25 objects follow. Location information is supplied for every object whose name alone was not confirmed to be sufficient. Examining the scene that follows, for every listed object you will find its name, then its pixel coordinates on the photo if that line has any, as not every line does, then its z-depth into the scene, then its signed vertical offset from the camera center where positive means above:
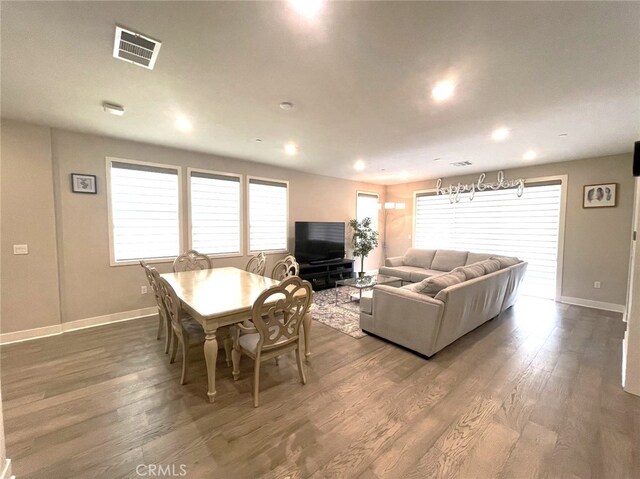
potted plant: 6.55 -0.29
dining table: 2.02 -0.66
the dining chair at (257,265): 3.79 -0.62
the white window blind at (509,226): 4.95 +0.04
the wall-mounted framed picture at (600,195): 4.22 +0.56
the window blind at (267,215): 5.01 +0.23
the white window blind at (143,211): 3.69 +0.22
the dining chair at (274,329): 2.00 -0.88
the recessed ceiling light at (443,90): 2.15 +1.20
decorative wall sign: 5.23 +0.90
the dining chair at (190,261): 3.95 -0.56
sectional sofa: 2.69 -0.92
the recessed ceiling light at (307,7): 1.37 +1.19
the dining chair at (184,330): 2.19 -1.00
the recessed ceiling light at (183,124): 2.93 +1.22
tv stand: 5.36 -0.99
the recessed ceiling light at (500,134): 3.20 +1.22
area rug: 3.50 -1.36
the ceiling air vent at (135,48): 1.62 +1.20
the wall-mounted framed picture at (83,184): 3.36 +0.55
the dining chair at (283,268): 3.23 -0.57
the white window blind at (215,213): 4.34 +0.23
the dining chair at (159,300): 2.51 -0.75
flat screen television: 5.50 -0.33
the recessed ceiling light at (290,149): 3.84 +1.22
